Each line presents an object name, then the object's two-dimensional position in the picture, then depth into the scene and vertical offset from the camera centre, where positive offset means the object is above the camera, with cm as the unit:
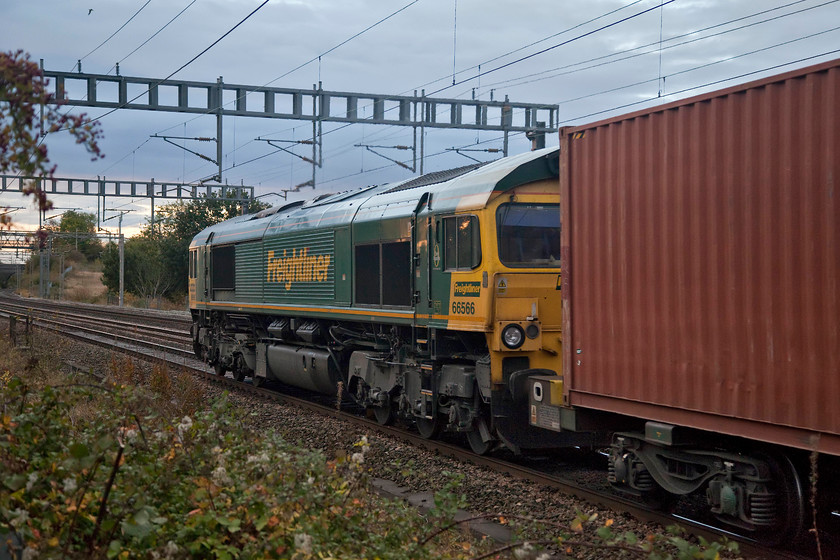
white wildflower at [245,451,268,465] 496 -109
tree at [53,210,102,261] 9876 +710
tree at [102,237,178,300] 5234 +72
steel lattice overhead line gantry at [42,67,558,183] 2436 +581
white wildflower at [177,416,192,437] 542 -97
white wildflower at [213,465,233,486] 455 -109
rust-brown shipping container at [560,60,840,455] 533 +13
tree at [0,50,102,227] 414 +89
